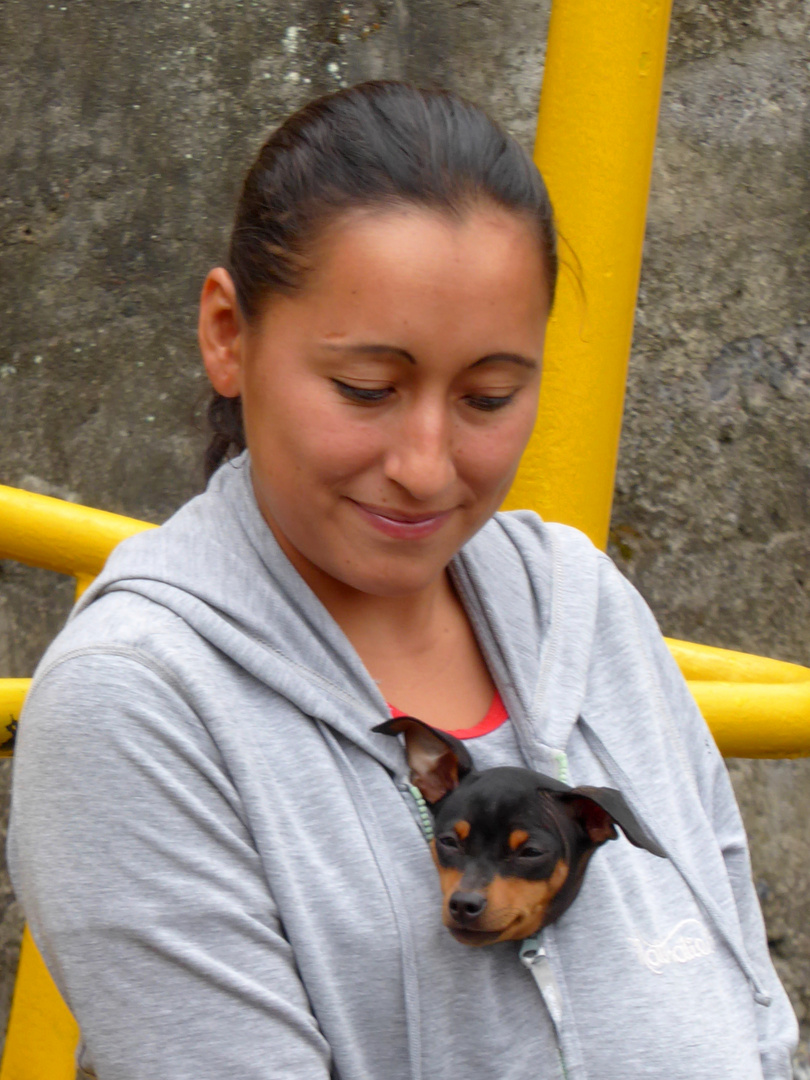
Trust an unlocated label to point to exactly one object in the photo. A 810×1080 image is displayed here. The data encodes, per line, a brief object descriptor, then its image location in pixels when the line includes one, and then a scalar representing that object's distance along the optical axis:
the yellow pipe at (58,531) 2.57
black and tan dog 2.27
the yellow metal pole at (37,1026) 2.60
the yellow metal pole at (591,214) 2.61
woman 2.24
